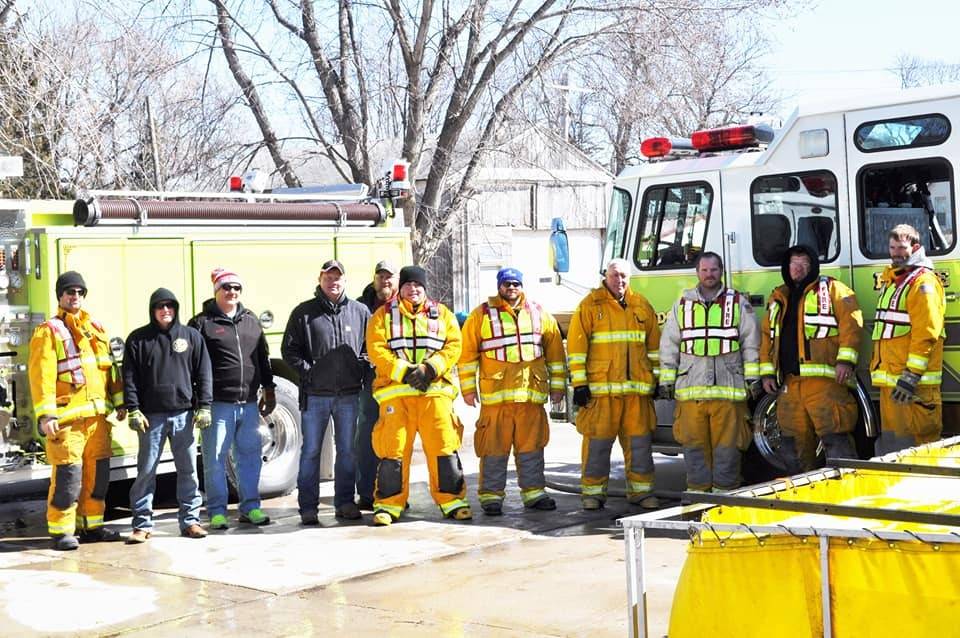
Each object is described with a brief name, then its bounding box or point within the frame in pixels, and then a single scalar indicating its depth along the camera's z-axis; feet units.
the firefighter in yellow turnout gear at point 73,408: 26.73
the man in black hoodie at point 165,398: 27.81
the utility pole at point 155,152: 57.30
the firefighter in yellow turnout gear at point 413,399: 29.01
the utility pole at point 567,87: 54.78
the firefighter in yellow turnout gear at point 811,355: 27.76
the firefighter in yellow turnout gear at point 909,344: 26.23
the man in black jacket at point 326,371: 29.58
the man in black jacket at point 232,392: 29.14
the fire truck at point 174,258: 29.45
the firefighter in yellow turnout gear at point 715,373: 28.84
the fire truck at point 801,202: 27.53
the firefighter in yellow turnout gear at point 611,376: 30.04
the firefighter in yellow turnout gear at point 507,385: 29.89
